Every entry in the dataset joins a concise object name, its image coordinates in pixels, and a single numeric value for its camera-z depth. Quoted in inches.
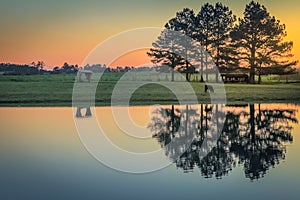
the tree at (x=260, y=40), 2283.5
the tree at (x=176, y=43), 2466.8
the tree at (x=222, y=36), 2374.5
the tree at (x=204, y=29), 2422.5
